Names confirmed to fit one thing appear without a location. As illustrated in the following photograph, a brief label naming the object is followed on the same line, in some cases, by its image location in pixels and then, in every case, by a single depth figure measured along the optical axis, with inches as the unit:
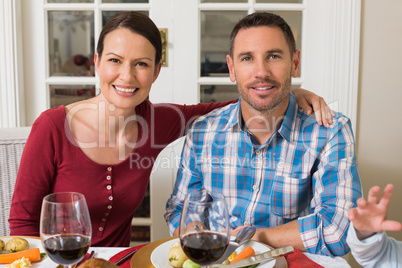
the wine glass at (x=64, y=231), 30.6
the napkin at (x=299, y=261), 38.8
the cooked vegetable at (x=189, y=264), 35.8
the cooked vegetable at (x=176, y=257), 36.5
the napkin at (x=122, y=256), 38.5
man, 54.2
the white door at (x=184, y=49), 85.9
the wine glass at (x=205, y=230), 30.4
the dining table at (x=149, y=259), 37.6
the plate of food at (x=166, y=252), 36.7
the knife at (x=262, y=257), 35.6
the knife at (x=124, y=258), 38.4
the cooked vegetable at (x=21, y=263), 36.1
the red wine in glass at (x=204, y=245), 30.3
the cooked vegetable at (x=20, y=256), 37.5
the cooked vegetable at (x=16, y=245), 39.4
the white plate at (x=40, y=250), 37.3
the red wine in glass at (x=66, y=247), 30.5
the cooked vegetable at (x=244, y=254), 37.8
